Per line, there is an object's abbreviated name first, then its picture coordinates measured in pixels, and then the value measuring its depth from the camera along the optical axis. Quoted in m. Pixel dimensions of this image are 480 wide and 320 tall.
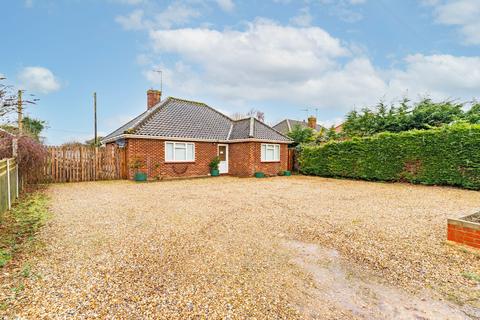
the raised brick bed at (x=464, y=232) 3.84
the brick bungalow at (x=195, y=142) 13.26
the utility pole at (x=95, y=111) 24.08
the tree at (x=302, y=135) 18.52
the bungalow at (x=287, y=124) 25.95
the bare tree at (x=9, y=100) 4.14
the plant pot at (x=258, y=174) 15.41
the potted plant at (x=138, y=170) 12.55
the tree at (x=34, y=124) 24.86
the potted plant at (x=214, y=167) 15.57
